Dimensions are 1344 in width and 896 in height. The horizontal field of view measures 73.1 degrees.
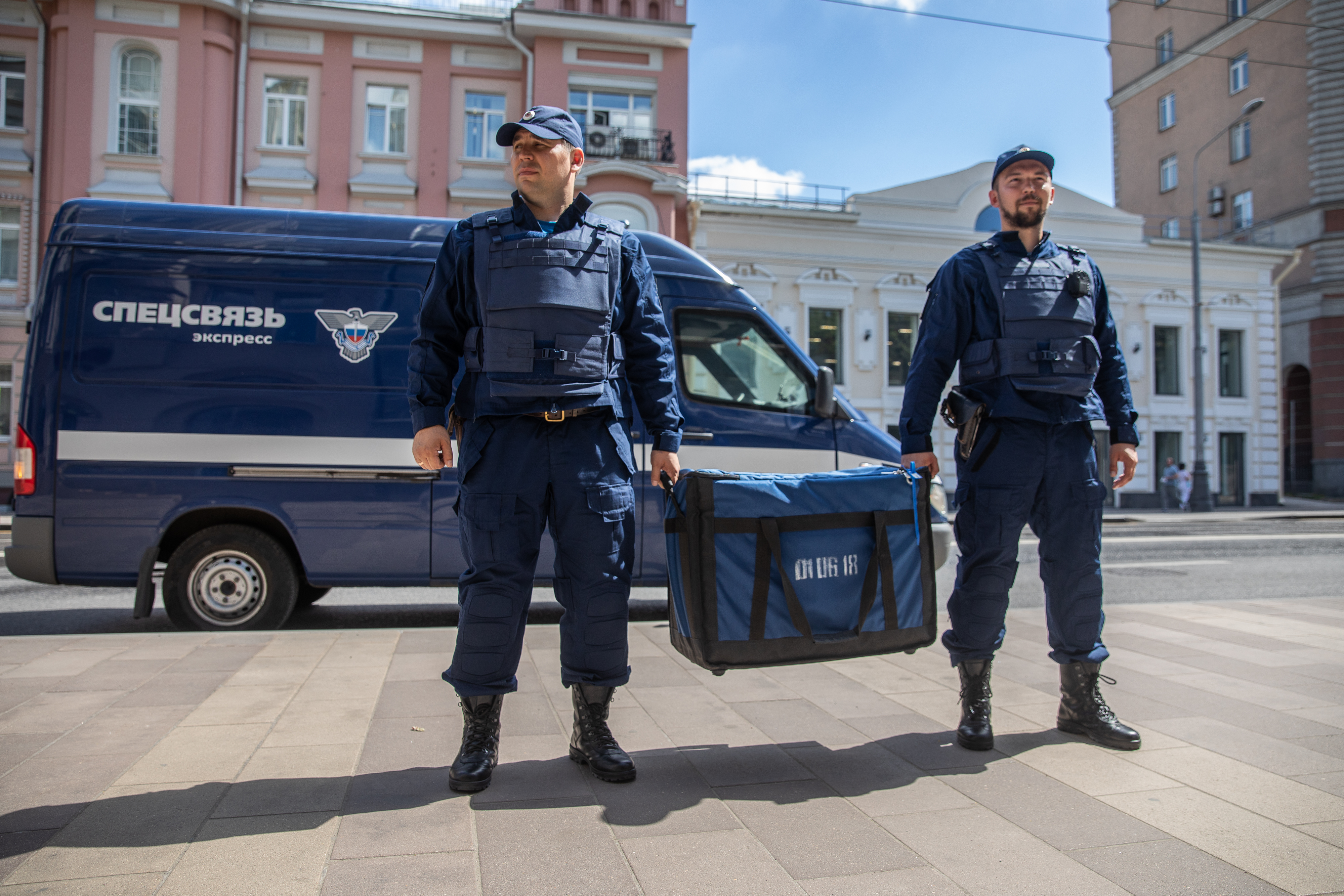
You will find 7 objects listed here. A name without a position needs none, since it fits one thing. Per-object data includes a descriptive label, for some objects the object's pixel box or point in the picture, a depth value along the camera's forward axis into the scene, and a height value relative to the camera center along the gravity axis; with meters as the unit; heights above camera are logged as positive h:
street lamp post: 22.77 +0.97
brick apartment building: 28.95 +11.29
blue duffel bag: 2.77 -0.30
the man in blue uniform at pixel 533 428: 2.71 +0.13
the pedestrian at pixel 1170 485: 24.20 -0.16
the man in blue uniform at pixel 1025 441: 3.15 +0.12
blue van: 5.24 +0.30
